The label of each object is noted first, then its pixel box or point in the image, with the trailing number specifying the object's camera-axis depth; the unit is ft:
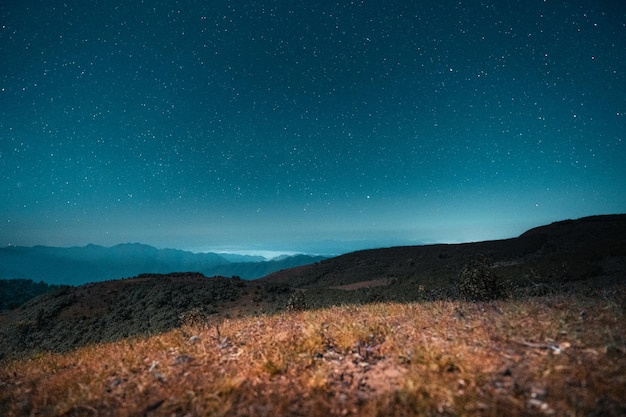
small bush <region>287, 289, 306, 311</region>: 48.27
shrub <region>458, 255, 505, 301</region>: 38.50
